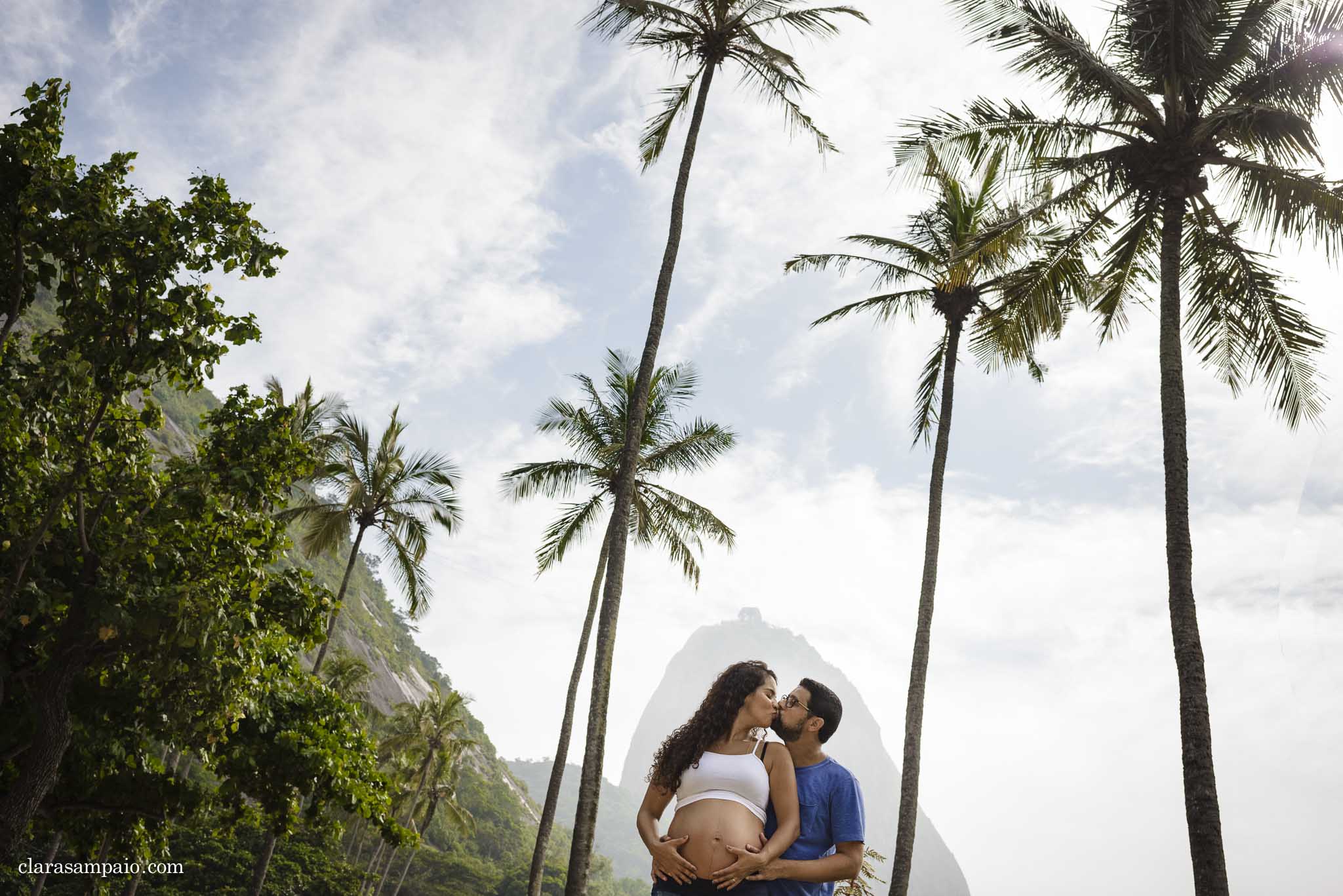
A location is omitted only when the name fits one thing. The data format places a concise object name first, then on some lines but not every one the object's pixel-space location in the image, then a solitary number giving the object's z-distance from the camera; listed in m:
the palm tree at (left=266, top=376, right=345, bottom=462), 19.58
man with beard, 2.60
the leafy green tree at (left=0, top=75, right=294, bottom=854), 6.15
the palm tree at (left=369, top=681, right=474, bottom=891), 32.59
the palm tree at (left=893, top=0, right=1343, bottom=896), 8.46
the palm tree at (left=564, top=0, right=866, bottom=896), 11.95
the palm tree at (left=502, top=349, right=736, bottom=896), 18.66
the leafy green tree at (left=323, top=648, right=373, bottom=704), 34.03
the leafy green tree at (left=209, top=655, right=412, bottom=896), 8.63
